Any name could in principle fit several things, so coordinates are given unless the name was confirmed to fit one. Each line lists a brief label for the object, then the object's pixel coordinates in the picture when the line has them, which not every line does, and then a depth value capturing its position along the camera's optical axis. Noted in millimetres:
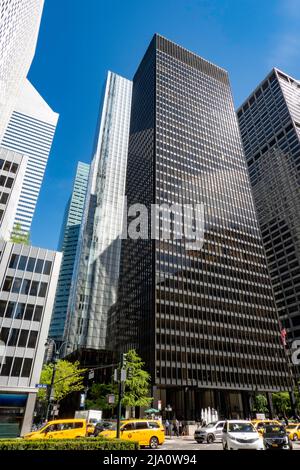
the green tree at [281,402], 71188
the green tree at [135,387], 47047
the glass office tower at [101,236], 89375
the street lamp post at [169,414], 60975
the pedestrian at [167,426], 36534
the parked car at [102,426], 24359
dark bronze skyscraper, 67438
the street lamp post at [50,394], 26805
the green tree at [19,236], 50344
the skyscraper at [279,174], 118438
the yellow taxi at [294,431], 25750
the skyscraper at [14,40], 41534
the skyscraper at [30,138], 132250
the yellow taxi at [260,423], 25638
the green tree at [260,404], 66625
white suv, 14883
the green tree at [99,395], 53219
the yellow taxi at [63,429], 20641
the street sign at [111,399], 23822
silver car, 24094
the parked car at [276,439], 16641
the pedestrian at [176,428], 34800
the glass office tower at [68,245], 137475
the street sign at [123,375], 20045
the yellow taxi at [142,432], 20156
